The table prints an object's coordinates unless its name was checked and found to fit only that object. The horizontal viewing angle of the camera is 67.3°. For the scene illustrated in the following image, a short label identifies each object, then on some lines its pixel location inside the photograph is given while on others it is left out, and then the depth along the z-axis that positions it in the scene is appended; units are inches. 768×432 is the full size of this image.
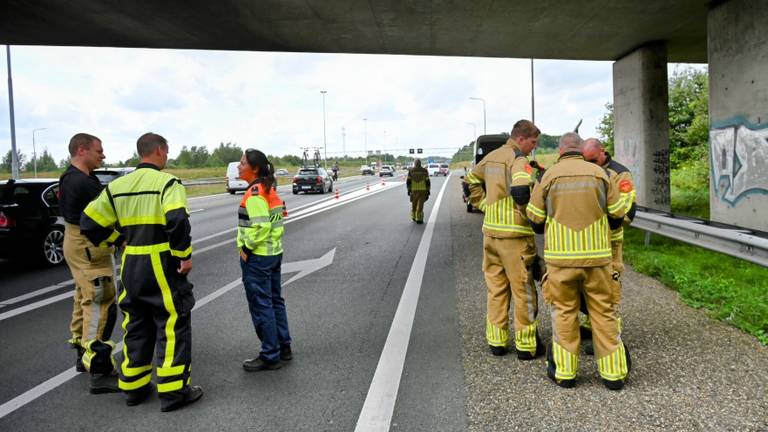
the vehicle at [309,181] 1295.5
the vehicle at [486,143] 815.1
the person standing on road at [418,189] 609.0
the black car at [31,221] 380.2
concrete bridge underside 392.2
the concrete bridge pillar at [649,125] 548.7
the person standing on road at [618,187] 174.9
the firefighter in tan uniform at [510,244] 186.2
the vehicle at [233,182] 1317.7
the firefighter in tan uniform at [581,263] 162.2
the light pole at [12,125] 971.1
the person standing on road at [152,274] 156.5
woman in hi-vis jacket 181.6
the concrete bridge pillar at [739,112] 374.0
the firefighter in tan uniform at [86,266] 180.5
